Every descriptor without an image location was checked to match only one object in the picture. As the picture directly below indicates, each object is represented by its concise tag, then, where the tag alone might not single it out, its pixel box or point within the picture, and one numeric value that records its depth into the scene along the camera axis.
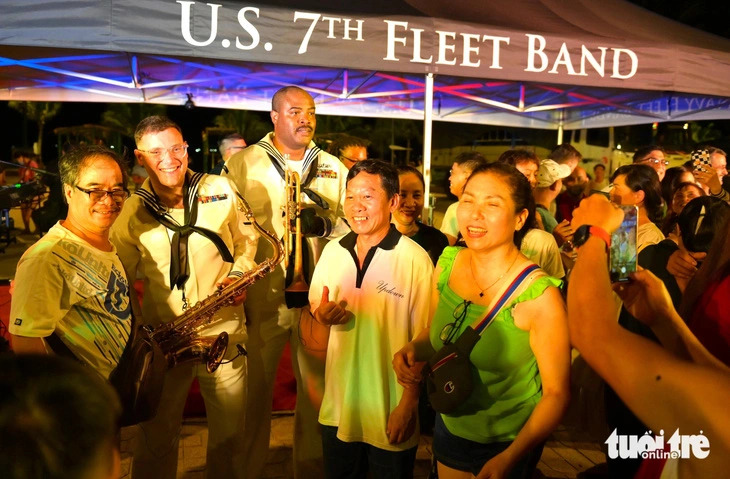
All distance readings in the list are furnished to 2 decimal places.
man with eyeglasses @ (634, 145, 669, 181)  7.40
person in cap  5.71
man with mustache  3.99
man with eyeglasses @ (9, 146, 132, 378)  2.52
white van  24.42
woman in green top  2.27
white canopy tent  4.45
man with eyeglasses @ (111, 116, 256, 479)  3.41
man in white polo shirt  2.86
